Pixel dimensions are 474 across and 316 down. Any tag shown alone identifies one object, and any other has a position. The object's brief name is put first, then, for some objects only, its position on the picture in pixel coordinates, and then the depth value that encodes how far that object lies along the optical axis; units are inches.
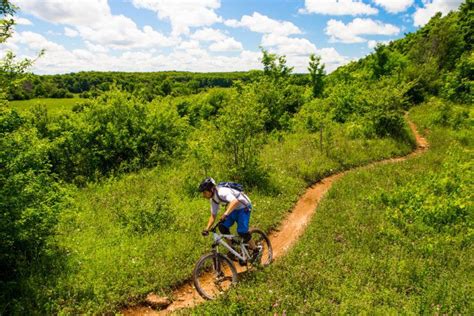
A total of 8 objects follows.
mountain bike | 305.0
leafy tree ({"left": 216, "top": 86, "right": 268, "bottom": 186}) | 566.6
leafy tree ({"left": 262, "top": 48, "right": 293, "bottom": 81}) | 1451.8
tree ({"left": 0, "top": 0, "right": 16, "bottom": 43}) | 288.2
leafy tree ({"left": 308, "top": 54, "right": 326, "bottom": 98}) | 1525.6
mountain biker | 289.4
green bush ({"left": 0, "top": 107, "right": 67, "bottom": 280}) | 315.6
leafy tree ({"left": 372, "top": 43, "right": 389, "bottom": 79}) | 1574.6
